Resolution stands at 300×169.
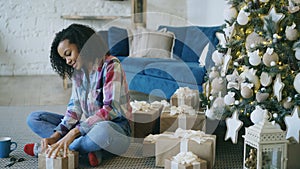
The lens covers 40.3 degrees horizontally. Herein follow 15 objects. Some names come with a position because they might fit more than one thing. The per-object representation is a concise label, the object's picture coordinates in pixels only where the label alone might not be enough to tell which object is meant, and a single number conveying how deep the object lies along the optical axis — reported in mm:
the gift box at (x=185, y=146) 2168
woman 2221
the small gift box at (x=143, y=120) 2604
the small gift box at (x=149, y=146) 2387
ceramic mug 2385
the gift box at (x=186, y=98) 2812
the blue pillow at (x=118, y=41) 4621
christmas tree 2207
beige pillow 4426
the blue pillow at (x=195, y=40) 4008
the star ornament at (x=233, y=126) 2383
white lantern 2018
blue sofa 3555
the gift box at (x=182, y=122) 2571
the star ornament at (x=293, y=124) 2141
